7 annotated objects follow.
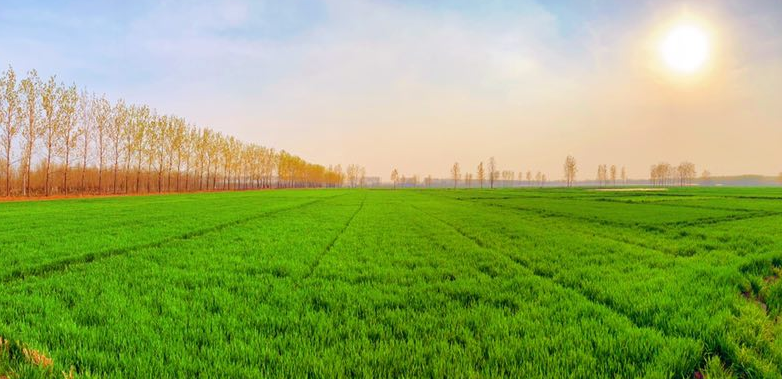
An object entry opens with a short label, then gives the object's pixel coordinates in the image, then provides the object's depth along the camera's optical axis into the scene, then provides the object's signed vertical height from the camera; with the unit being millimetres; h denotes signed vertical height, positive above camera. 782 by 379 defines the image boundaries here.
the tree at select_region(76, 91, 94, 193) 54472 +7625
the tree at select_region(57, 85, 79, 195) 50344 +8794
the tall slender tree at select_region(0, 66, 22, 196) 44125 +8542
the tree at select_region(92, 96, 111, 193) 59500 +9845
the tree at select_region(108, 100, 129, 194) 62125 +9391
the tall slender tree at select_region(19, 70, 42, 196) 45756 +7896
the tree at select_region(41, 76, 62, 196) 48000 +8507
